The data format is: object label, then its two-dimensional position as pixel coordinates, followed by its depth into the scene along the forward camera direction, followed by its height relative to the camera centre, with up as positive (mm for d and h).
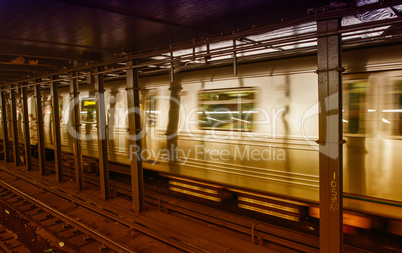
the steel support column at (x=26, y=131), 9656 -536
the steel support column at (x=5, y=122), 11188 -263
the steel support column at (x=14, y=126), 10525 -381
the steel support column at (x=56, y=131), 7957 -475
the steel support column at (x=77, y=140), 7195 -685
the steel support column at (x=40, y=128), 8828 -412
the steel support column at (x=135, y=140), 5590 -571
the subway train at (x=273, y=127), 4129 -358
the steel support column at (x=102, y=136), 6473 -535
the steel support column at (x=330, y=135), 3199 -352
